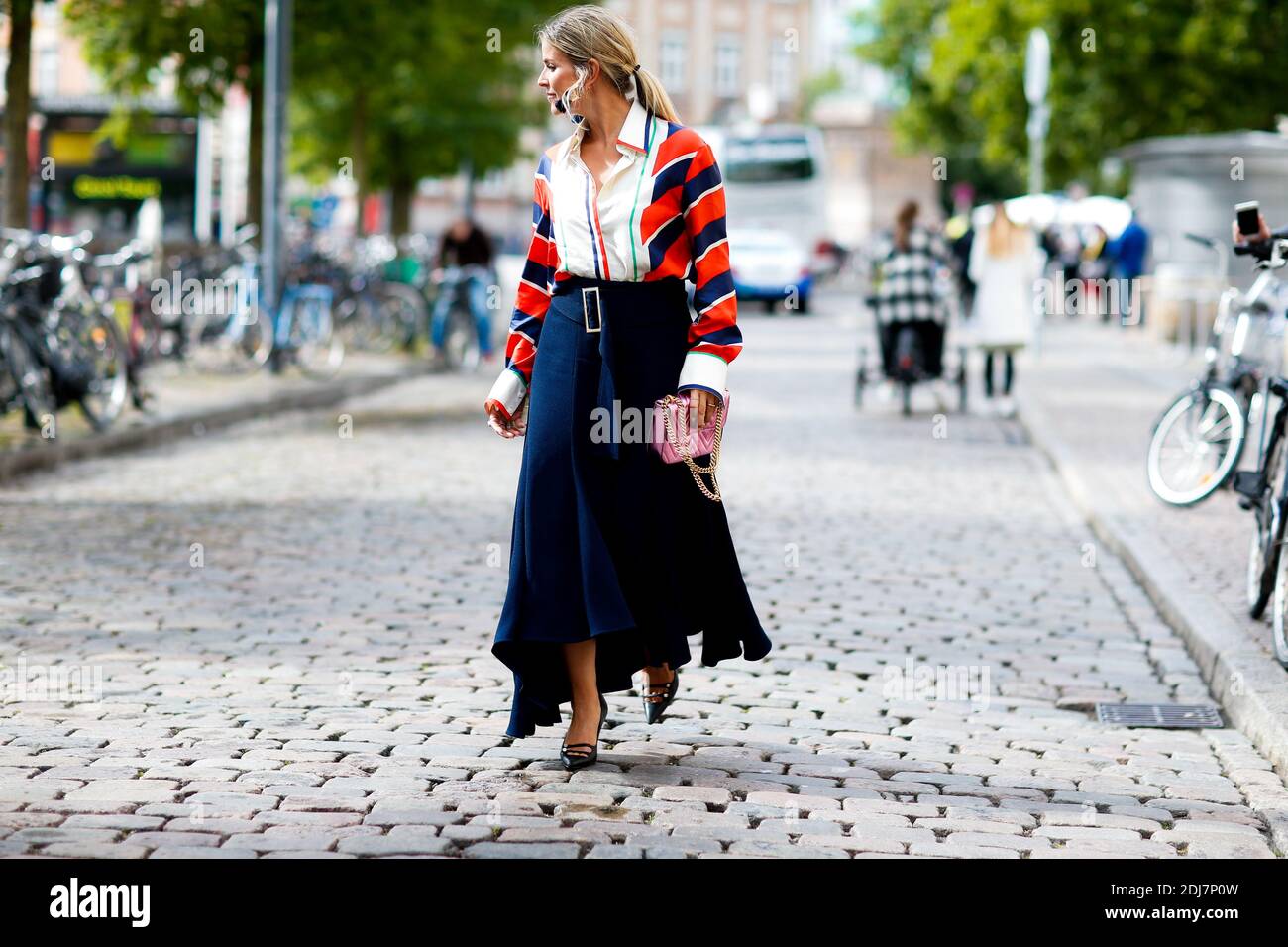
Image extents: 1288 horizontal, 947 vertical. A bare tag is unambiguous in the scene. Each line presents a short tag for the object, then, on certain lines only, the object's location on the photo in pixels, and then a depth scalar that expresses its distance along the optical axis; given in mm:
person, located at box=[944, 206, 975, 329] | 27938
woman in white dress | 18109
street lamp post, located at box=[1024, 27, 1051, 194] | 22703
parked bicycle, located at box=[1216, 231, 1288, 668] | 7629
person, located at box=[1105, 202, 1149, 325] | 30922
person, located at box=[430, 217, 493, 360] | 23562
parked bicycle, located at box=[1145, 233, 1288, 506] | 10438
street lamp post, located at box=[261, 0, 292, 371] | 20219
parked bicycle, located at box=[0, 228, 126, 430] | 13203
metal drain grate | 6602
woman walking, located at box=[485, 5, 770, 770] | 5309
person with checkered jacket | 17516
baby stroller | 17734
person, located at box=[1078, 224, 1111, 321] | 38562
